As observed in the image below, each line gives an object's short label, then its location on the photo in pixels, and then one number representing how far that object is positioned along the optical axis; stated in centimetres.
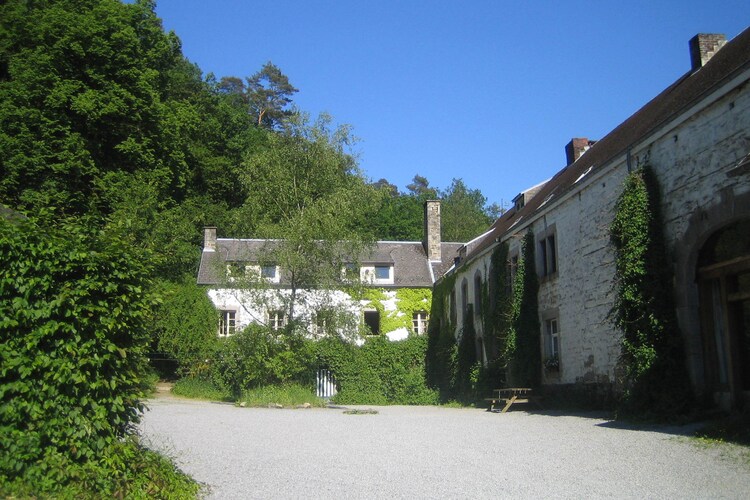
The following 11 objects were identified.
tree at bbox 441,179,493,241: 6438
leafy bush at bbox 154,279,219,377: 3269
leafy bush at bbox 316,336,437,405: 3166
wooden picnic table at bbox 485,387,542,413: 2075
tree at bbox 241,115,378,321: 2567
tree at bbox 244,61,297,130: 5938
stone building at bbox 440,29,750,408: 1287
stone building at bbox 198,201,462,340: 2619
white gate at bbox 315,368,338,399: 3272
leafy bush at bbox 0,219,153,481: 570
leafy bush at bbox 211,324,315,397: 2586
